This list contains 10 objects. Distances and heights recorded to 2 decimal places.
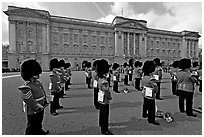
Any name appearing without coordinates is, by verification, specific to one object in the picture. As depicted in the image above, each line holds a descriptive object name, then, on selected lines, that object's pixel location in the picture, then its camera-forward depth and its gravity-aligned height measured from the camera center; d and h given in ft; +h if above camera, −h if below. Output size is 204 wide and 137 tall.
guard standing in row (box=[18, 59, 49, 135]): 9.83 -2.11
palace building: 144.46 +34.49
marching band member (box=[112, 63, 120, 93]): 31.10 -2.84
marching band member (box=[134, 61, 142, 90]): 33.50 -1.88
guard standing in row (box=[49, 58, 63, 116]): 16.94 -2.62
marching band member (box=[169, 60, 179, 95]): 28.66 -3.08
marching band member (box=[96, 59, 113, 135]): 12.49 -3.21
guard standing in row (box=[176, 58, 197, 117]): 16.44 -2.00
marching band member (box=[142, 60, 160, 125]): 14.40 -2.46
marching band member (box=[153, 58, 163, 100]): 28.15 -0.41
